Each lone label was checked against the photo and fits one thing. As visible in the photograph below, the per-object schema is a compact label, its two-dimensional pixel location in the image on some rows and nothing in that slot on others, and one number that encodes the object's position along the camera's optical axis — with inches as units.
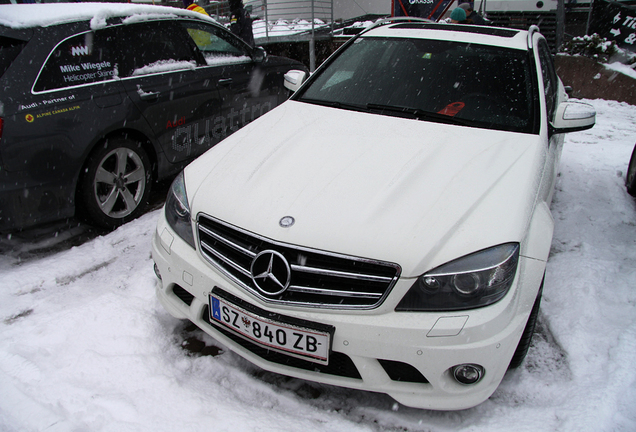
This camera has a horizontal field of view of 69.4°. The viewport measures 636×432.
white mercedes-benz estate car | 71.9
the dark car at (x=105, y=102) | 120.4
